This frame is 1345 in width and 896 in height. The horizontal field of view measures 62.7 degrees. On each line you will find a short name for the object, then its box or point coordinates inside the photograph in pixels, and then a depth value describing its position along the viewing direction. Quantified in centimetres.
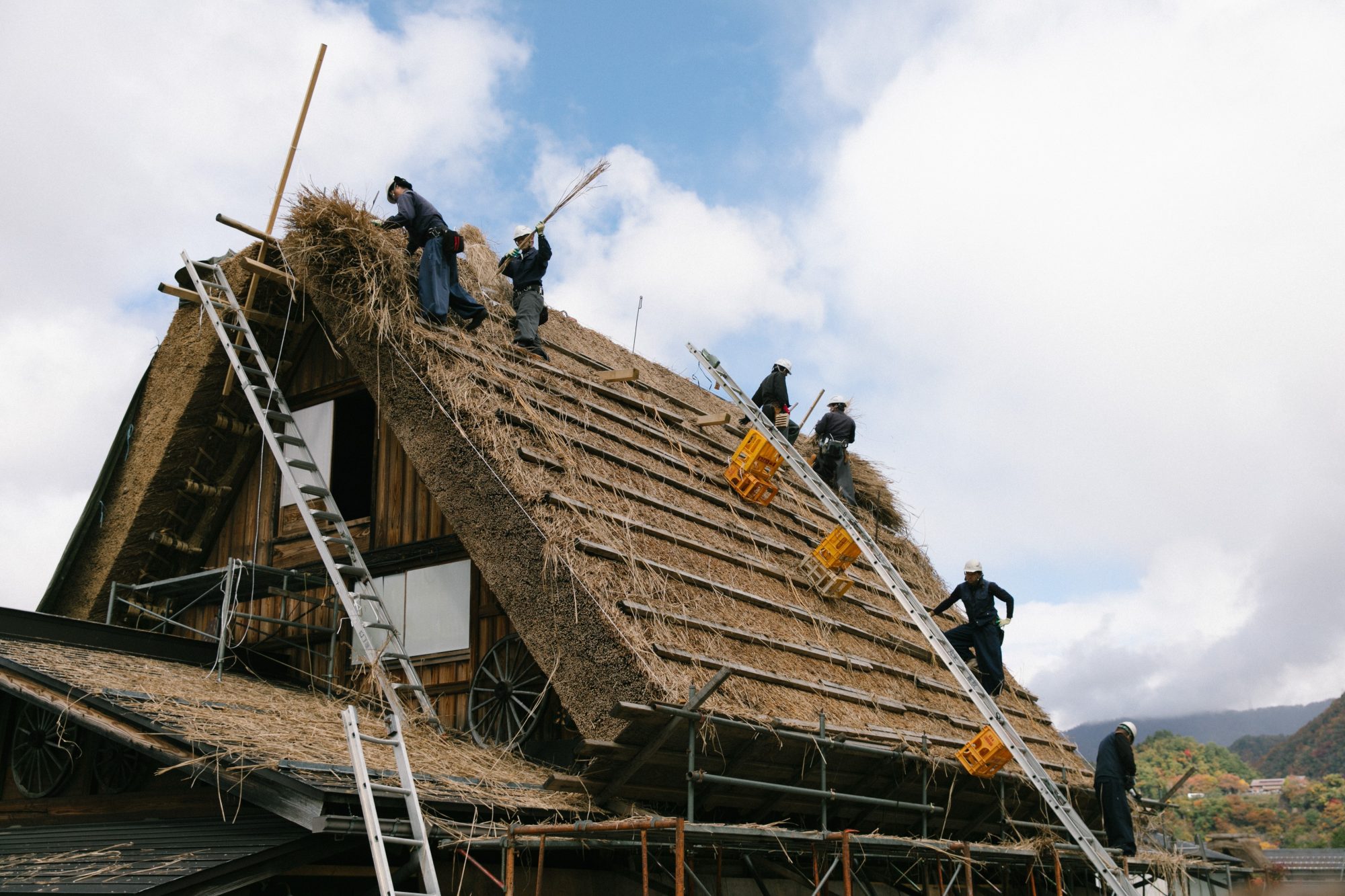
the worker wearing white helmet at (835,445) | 1117
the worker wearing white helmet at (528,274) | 914
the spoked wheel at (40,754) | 686
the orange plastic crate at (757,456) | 884
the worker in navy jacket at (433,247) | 804
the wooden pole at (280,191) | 866
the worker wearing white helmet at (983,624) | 845
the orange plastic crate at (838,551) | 830
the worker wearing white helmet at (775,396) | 1093
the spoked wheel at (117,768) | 645
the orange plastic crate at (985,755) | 711
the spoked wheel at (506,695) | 683
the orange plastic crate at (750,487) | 897
